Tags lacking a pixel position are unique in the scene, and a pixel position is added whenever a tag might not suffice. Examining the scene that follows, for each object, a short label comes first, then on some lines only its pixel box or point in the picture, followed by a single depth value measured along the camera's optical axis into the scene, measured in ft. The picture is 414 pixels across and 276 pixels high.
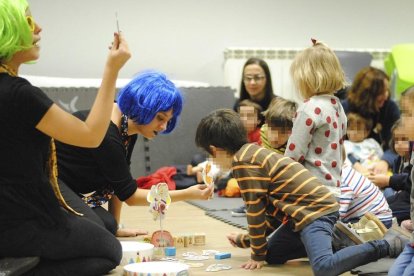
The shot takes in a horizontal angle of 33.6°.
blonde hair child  8.86
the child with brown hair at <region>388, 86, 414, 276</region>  6.72
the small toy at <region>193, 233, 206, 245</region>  9.46
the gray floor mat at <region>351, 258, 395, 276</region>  7.57
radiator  18.89
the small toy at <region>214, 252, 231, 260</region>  8.54
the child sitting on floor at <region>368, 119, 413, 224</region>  10.37
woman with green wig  6.18
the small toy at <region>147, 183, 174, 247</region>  8.39
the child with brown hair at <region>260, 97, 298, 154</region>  10.04
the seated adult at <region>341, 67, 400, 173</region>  15.85
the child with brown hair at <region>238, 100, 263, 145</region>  12.90
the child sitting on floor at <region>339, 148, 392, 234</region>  9.70
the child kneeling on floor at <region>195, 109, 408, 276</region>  7.65
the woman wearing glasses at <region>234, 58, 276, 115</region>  16.26
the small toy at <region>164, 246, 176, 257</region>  8.68
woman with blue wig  8.23
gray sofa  16.26
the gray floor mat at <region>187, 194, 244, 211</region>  12.96
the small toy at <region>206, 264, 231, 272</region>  7.95
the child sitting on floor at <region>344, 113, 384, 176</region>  15.02
